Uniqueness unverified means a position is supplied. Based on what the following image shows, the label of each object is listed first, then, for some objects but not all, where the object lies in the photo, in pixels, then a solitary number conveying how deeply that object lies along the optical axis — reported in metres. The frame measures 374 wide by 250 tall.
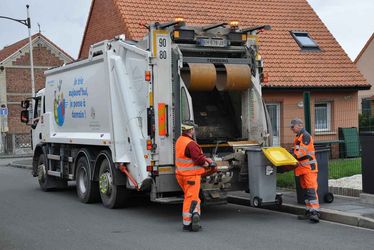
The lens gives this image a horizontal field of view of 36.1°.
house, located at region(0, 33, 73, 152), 45.38
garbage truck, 9.21
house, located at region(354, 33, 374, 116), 37.31
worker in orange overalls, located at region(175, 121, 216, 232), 8.27
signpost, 32.97
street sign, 32.91
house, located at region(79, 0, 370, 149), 18.75
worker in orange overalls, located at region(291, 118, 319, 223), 9.05
